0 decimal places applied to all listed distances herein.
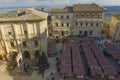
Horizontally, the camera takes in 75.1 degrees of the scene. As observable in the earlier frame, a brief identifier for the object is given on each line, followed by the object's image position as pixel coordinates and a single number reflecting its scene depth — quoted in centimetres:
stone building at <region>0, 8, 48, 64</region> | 2118
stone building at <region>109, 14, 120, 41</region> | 3028
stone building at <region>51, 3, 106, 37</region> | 3184
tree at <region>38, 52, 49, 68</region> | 2057
